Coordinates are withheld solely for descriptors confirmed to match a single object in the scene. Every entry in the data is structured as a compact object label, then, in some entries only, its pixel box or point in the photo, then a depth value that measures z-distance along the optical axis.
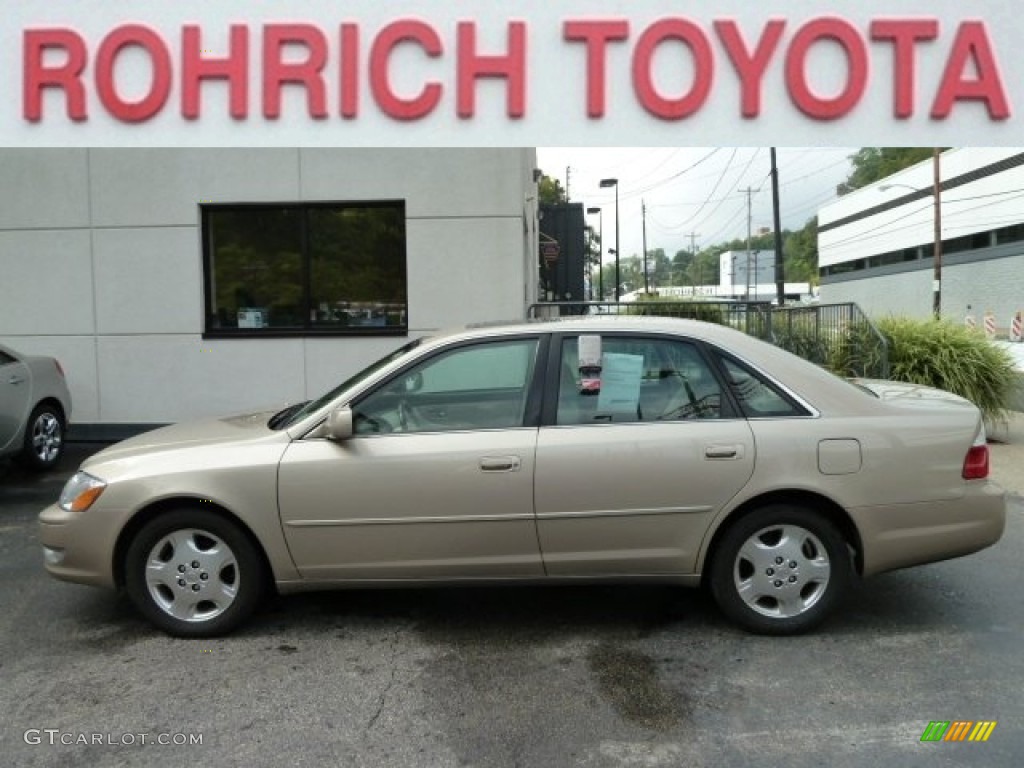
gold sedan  4.09
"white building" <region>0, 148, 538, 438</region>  9.53
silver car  7.81
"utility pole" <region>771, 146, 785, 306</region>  27.71
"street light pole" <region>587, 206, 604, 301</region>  52.96
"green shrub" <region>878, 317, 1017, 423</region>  9.79
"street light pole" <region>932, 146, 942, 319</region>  33.88
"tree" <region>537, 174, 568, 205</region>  48.46
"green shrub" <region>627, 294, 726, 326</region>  9.96
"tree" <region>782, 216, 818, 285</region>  109.38
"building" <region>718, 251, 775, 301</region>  78.50
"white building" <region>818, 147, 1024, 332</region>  36.09
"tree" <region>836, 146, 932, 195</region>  74.06
